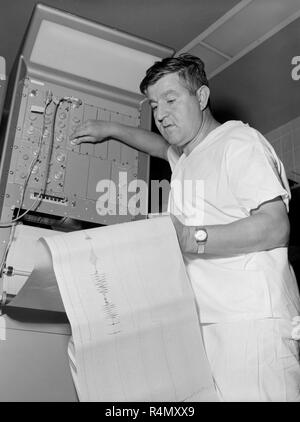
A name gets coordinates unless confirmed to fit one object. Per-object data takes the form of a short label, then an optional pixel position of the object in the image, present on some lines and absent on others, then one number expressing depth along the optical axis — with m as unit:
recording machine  0.93
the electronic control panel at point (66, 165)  1.05
